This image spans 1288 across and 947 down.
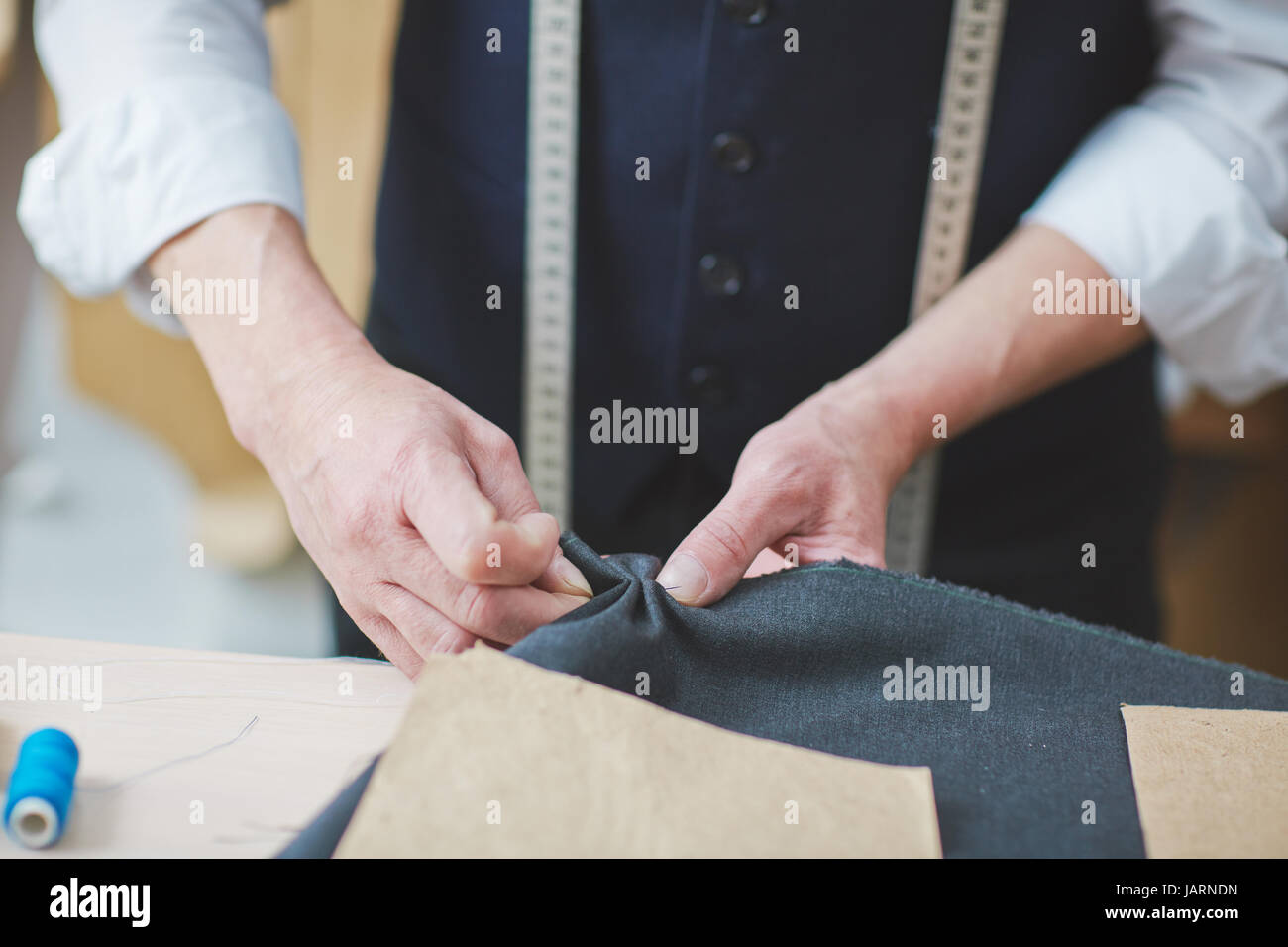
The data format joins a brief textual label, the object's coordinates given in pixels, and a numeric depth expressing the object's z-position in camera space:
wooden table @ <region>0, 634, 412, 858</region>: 0.53
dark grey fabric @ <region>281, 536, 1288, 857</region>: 0.55
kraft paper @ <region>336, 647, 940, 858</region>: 0.49
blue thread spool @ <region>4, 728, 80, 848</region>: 0.52
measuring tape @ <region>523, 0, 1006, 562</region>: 0.70
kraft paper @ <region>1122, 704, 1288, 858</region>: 0.53
